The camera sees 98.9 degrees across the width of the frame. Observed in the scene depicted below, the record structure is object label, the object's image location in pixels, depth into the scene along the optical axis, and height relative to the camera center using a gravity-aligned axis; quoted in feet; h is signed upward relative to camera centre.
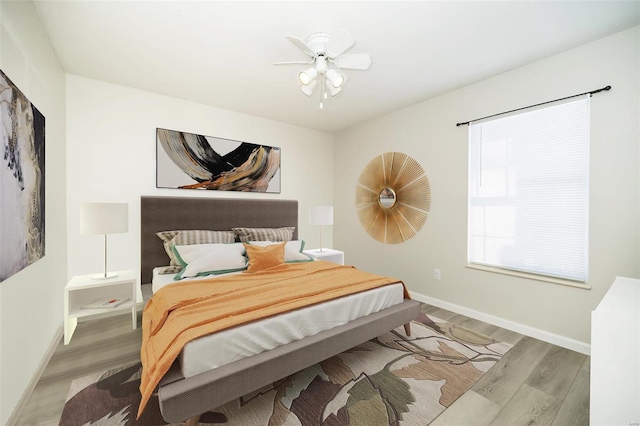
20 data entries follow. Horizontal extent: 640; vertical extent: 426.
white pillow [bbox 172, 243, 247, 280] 8.66 -1.61
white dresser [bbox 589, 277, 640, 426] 2.68 -1.78
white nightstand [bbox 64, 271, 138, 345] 7.82 -2.66
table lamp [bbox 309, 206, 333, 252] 12.89 -0.17
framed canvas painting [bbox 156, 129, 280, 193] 10.93 +2.09
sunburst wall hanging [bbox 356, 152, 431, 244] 11.82 +0.68
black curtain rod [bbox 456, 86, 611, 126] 7.34 +3.35
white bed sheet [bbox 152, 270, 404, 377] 4.75 -2.47
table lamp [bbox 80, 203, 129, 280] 8.09 -0.25
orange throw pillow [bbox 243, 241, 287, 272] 9.30 -1.59
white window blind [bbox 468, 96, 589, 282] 7.89 +0.68
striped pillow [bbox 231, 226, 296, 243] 11.65 -1.02
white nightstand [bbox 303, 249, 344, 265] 12.86 -2.06
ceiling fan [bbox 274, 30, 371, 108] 6.51 +3.85
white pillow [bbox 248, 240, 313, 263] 10.47 -1.60
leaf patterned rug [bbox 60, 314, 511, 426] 5.25 -3.93
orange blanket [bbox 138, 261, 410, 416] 4.91 -2.08
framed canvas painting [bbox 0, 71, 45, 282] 4.74 +0.56
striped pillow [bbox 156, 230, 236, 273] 9.80 -1.05
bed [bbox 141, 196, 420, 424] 4.50 -2.83
